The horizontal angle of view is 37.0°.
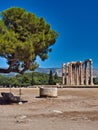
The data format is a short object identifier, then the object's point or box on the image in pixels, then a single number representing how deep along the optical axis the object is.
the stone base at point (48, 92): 15.55
